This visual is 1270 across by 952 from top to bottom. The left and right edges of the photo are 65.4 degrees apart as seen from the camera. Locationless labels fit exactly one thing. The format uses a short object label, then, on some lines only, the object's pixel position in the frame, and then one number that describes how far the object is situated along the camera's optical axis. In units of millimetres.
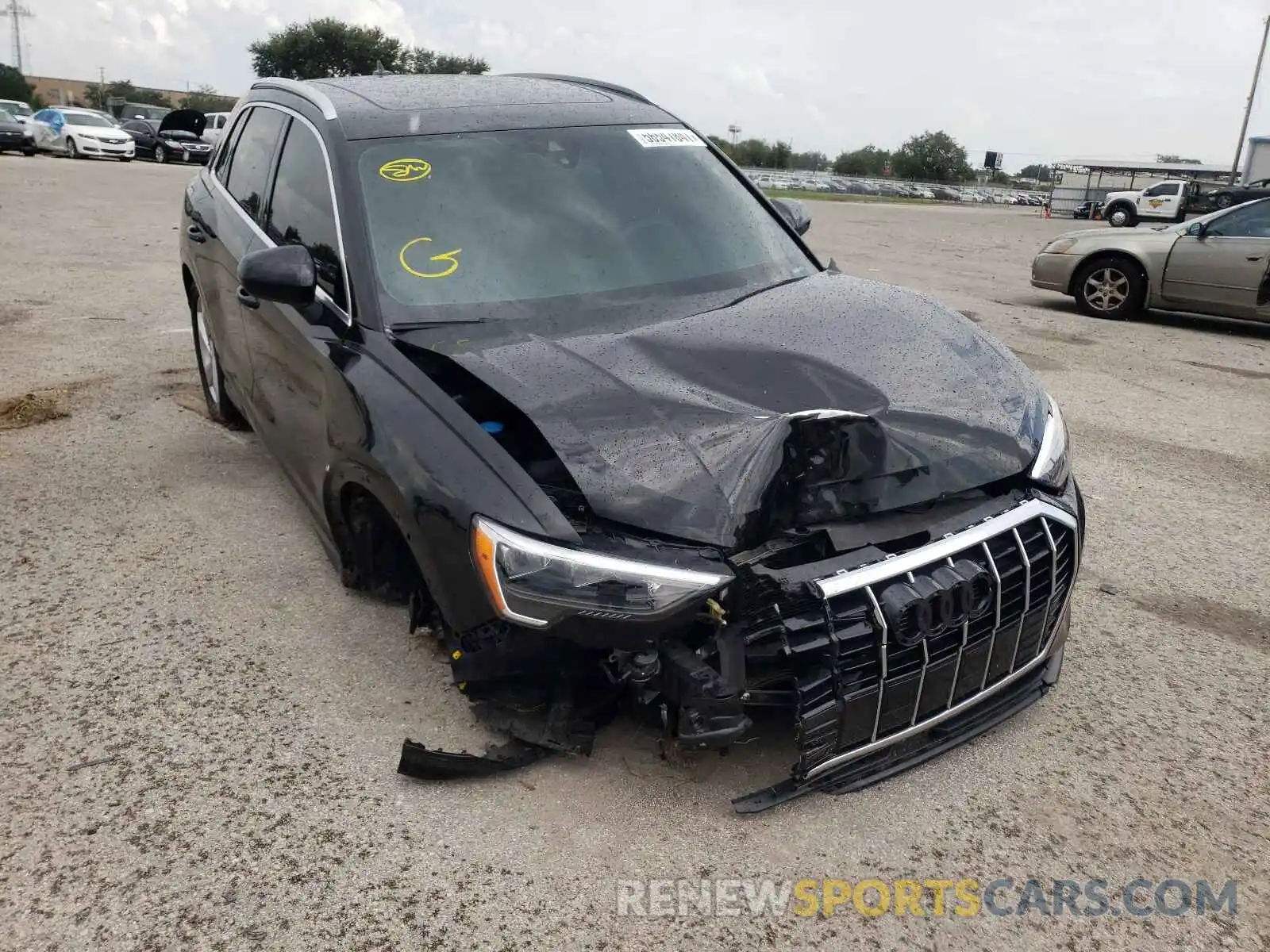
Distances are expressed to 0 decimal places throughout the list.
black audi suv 2299
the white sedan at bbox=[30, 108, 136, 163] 31203
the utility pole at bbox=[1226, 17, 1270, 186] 55406
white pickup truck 33938
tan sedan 9430
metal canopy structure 49500
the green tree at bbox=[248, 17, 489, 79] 66188
